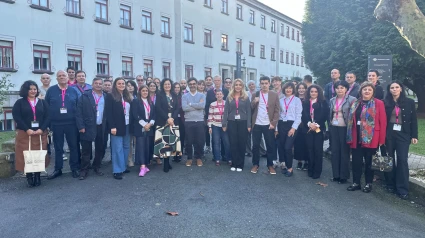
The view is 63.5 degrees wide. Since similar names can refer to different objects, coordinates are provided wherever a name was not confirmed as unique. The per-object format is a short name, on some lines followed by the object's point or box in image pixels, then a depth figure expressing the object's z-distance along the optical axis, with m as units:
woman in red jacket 5.82
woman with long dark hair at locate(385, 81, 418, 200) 5.80
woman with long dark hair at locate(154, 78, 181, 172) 7.34
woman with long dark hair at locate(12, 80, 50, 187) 6.22
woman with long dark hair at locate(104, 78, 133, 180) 6.79
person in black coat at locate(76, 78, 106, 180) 6.75
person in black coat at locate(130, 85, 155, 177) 7.09
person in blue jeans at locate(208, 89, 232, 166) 7.95
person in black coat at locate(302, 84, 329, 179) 6.86
